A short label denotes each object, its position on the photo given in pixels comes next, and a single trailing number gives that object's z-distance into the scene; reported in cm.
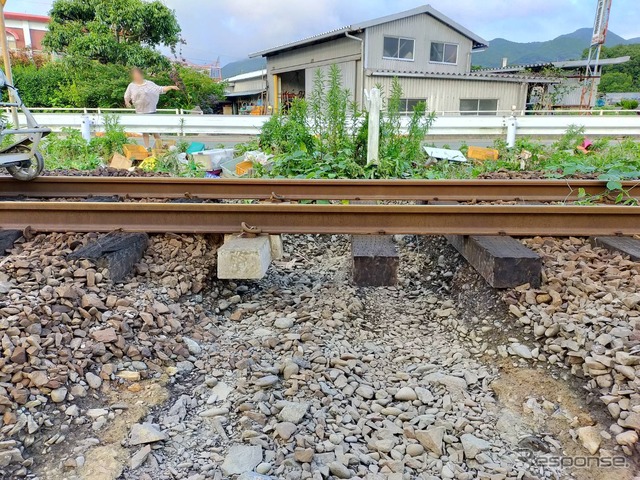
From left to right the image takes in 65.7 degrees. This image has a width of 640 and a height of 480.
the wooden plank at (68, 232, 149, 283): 325
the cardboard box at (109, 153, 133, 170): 755
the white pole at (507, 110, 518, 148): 969
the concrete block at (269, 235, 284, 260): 404
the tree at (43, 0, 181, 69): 3244
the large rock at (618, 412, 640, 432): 205
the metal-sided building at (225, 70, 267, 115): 3991
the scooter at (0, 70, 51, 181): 491
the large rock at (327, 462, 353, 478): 200
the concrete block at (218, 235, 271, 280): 332
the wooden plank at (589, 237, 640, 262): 338
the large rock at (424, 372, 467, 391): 263
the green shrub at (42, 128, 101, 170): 768
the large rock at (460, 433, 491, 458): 217
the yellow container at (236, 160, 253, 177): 710
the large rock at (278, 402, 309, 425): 228
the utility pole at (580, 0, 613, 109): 3309
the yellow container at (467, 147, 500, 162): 820
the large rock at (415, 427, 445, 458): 218
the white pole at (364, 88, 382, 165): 675
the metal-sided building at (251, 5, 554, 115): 2525
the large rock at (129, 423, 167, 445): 213
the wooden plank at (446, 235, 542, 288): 318
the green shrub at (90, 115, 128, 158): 866
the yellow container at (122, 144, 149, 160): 804
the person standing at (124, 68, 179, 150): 1005
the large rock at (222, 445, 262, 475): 200
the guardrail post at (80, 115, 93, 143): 940
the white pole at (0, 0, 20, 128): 688
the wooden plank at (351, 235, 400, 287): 343
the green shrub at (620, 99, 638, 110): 3229
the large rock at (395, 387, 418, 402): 254
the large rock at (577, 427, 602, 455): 210
